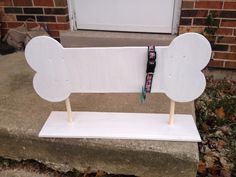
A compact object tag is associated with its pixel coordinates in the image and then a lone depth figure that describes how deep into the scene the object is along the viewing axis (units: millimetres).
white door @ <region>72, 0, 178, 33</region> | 2252
